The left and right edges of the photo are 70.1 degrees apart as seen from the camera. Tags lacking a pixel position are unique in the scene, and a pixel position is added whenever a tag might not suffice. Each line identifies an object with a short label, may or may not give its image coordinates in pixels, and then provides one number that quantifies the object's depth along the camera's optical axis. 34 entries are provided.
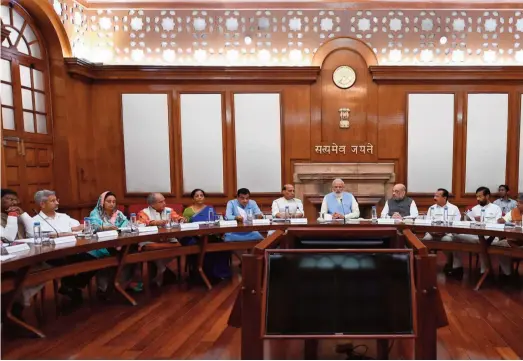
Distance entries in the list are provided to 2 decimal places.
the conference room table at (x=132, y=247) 2.60
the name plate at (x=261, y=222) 4.02
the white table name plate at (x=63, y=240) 2.99
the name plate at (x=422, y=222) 3.89
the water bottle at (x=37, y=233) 2.99
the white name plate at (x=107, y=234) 3.25
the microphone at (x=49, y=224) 3.33
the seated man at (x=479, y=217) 4.13
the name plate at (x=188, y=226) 3.77
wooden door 4.34
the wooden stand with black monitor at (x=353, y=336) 1.81
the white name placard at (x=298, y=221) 4.09
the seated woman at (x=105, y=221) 3.57
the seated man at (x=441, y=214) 4.31
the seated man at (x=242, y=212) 4.30
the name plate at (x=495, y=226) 3.59
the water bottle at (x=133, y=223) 3.55
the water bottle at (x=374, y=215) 4.06
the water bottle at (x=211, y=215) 4.30
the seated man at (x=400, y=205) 4.55
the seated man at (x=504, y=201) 5.33
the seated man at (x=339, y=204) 4.80
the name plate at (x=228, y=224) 3.96
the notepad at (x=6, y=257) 2.46
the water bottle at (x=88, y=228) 3.29
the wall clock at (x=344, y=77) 5.83
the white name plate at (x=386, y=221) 3.99
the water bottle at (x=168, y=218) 3.85
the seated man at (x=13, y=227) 2.87
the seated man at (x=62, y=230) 3.36
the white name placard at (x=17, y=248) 2.67
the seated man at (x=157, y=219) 3.99
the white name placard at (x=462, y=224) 3.79
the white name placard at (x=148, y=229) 3.55
